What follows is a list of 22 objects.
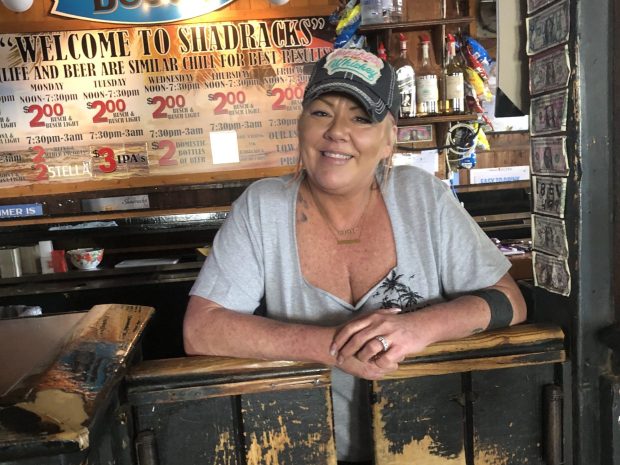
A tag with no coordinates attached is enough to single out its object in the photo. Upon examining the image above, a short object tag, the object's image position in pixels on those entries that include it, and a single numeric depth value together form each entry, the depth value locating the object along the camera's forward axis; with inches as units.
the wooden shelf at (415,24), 113.0
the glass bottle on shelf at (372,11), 112.7
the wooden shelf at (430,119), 118.0
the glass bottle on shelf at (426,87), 117.6
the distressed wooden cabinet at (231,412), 38.9
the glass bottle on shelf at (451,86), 118.0
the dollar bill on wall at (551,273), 43.1
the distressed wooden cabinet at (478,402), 41.3
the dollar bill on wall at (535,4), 42.2
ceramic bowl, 127.3
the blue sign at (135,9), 139.0
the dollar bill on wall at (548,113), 41.3
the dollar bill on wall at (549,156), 41.8
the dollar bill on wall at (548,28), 39.9
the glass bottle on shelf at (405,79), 113.3
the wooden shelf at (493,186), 158.1
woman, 47.0
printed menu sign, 141.5
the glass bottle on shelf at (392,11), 114.0
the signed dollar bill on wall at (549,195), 42.5
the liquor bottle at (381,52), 116.4
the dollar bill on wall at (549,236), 42.9
